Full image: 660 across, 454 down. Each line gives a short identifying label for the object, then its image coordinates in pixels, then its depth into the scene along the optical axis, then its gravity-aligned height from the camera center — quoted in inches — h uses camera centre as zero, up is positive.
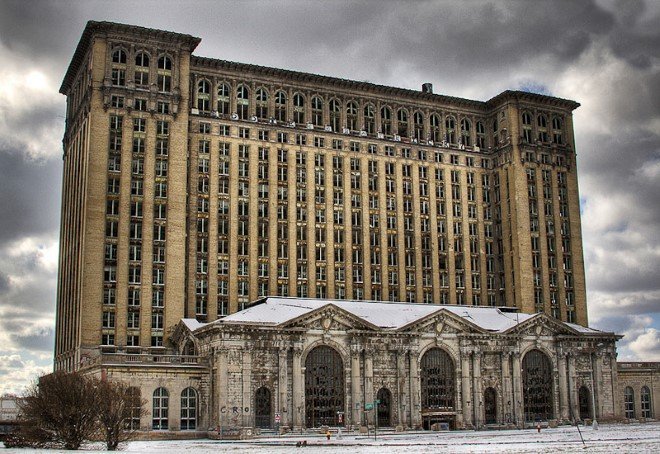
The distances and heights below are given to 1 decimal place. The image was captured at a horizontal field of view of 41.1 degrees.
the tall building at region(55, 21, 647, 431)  4291.3 +840.7
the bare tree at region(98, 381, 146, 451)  3016.7 -77.7
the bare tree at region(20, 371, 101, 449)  2992.1 -80.4
